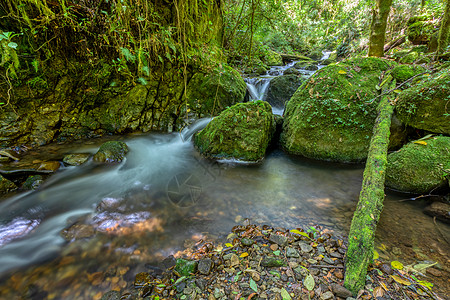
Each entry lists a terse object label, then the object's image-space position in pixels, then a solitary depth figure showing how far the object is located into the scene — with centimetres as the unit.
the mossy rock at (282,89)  784
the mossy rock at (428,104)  350
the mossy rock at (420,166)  312
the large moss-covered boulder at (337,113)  443
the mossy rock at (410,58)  693
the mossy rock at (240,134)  471
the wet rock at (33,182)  353
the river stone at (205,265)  185
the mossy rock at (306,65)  1174
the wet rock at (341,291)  150
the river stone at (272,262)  184
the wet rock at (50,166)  397
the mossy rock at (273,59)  1281
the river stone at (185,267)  189
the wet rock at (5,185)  332
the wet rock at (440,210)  269
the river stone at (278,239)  214
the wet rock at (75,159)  434
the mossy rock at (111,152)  460
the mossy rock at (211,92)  665
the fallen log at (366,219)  158
